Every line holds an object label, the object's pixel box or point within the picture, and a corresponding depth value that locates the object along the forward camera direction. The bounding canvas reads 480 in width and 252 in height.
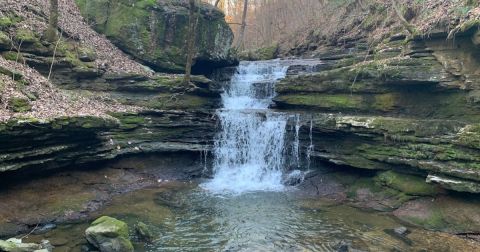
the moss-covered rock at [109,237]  8.70
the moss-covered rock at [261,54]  29.80
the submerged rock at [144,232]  9.73
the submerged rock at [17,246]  7.64
